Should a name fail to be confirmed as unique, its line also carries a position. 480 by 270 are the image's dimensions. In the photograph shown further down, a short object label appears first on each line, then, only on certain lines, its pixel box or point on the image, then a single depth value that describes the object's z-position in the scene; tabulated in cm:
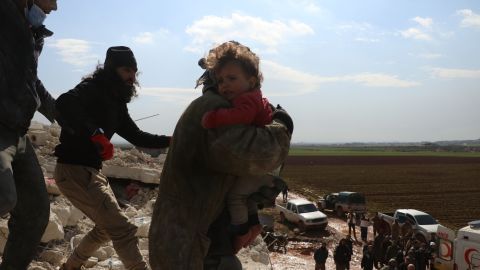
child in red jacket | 183
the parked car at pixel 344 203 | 2108
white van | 923
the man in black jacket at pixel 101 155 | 262
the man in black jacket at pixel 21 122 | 174
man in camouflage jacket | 187
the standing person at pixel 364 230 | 1628
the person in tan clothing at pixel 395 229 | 1508
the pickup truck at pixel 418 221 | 1480
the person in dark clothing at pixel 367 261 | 1076
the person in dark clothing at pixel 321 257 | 1106
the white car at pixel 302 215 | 1791
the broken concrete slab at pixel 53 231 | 420
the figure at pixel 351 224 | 1683
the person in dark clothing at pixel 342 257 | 1099
